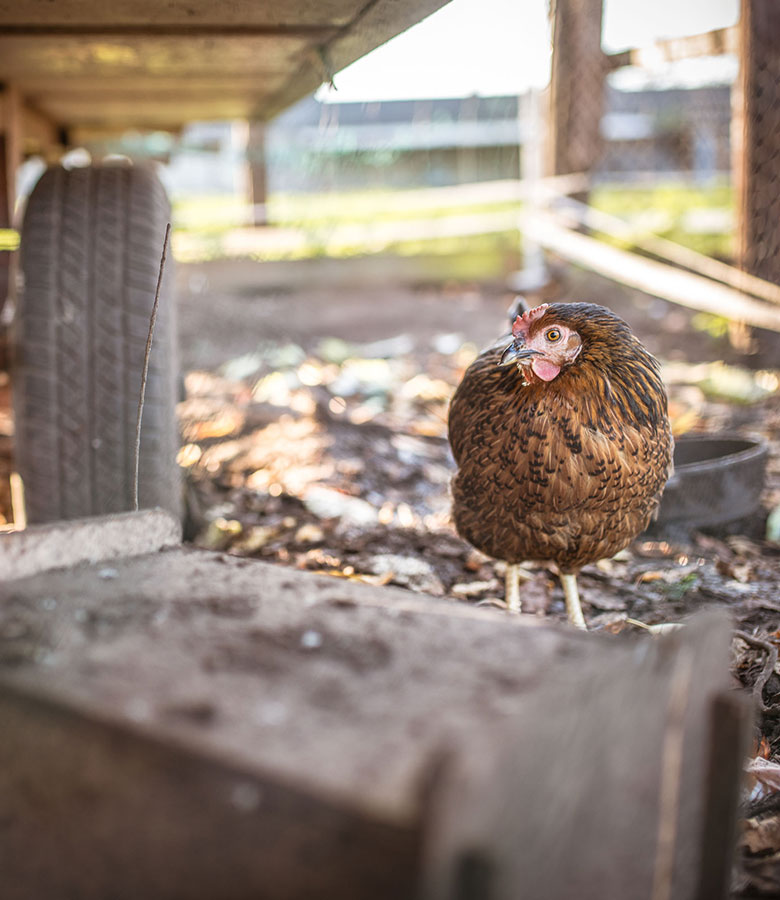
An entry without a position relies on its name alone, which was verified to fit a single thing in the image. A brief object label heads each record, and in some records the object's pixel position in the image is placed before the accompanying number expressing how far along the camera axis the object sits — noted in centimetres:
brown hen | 242
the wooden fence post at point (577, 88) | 687
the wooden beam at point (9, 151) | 340
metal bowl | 322
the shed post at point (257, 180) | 931
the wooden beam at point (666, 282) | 520
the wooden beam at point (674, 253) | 562
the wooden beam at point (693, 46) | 563
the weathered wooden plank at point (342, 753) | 89
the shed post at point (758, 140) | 539
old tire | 246
